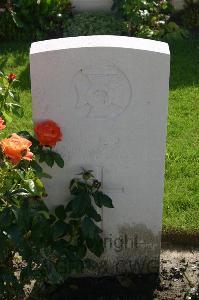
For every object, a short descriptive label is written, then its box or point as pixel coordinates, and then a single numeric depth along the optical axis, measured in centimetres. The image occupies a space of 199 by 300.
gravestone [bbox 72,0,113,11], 793
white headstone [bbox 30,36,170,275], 320
